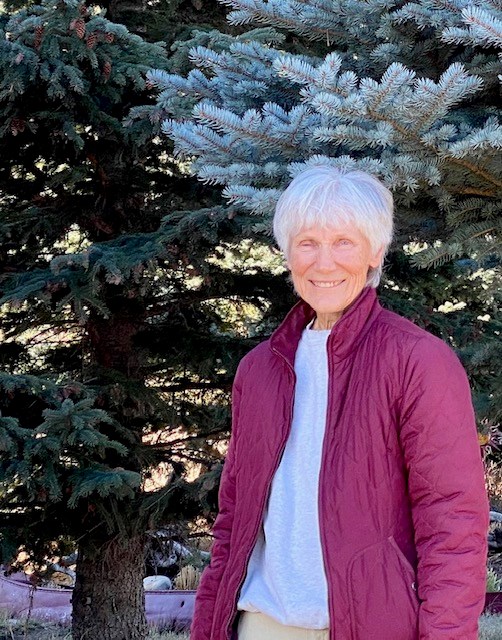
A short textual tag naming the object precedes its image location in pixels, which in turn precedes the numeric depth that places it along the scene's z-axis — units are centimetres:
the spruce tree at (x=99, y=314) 452
